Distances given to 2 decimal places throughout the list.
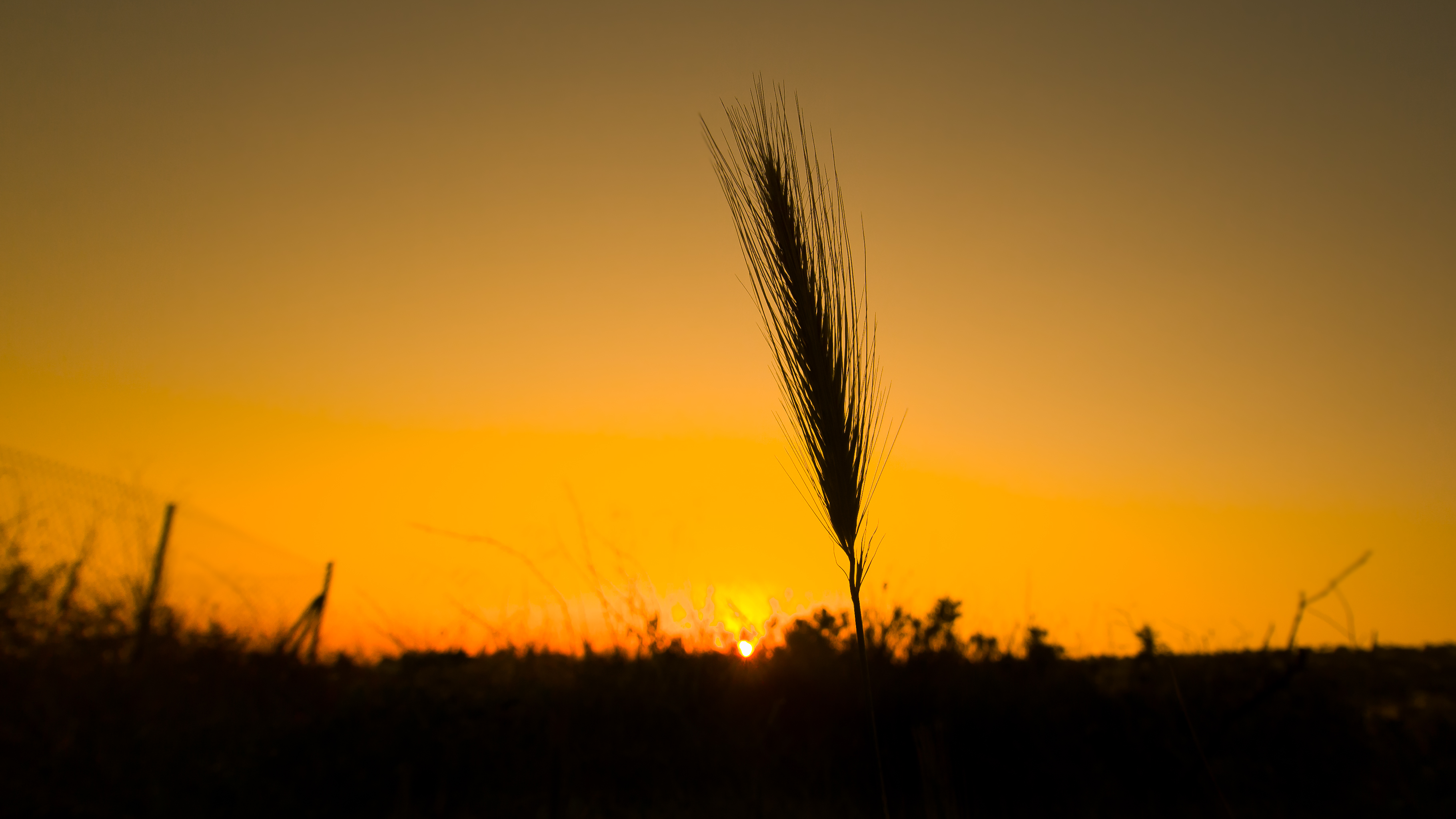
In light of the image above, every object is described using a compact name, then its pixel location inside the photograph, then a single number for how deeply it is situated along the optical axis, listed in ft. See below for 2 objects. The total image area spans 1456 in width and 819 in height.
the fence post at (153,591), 8.45
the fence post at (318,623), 9.64
